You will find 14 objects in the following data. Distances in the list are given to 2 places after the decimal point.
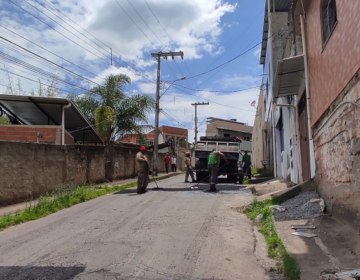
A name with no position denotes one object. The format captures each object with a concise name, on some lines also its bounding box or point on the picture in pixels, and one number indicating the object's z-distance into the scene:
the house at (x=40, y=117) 14.72
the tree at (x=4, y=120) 19.04
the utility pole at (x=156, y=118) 22.83
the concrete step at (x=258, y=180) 15.96
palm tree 18.91
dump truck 16.30
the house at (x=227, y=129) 48.61
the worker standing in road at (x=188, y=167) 16.13
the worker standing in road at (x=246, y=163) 17.45
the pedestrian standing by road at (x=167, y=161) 26.41
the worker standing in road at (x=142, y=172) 12.04
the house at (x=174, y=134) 50.73
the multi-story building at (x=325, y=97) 4.96
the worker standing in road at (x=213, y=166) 12.02
